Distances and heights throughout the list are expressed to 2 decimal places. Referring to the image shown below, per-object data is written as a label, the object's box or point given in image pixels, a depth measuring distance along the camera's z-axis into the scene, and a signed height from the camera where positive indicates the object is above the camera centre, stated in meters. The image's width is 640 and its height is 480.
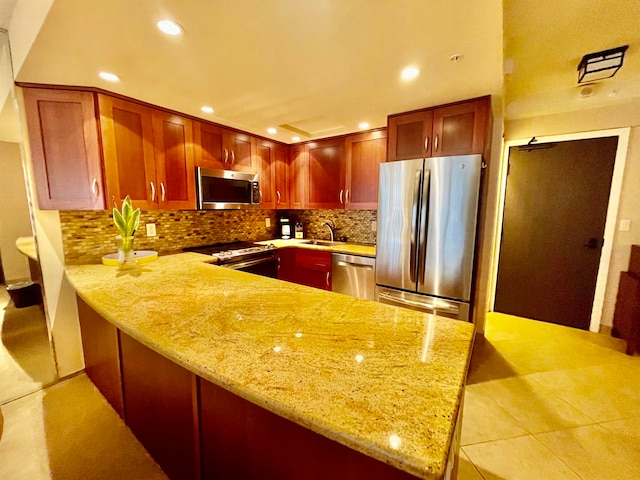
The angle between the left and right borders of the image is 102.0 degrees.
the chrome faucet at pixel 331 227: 3.65 -0.24
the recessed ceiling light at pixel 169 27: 1.21 +0.87
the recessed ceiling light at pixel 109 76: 1.67 +0.86
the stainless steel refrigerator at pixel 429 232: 2.10 -0.19
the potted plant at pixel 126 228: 1.90 -0.14
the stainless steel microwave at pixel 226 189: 2.57 +0.21
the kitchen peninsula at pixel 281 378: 0.57 -0.45
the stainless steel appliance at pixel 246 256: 2.59 -0.49
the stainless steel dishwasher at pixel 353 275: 2.77 -0.72
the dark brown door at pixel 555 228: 2.76 -0.20
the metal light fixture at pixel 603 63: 1.88 +1.12
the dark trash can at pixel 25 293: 2.13 -0.71
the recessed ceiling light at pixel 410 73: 1.64 +0.89
